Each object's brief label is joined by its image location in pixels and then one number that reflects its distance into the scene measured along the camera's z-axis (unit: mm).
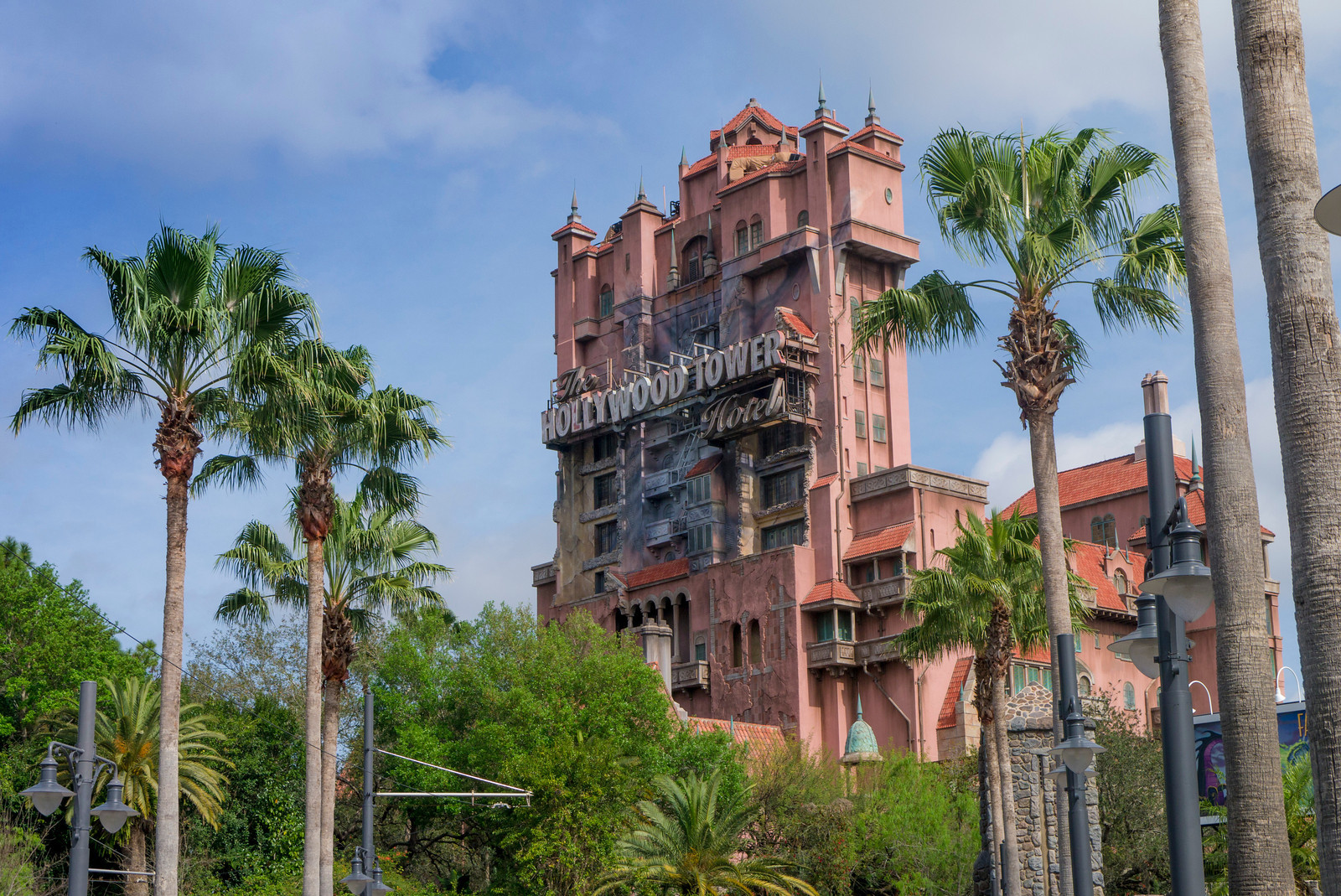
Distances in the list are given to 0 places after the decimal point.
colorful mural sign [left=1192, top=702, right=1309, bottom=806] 51844
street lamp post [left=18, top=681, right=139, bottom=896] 19438
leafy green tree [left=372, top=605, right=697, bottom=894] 42688
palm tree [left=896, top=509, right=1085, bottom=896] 35281
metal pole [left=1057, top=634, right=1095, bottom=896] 19953
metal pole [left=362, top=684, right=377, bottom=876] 31641
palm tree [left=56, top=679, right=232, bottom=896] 46438
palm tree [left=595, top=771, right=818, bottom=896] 38375
